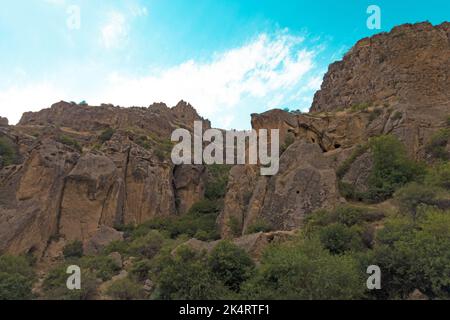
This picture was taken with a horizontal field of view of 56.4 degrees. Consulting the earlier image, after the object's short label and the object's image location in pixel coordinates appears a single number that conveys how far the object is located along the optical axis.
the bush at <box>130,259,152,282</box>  20.93
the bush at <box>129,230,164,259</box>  26.44
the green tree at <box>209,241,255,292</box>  17.02
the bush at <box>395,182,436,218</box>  21.50
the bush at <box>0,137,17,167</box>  37.47
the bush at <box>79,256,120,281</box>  21.60
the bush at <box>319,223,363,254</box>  19.02
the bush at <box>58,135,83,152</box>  41.09
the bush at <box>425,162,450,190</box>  23.69
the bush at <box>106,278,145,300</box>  17.27
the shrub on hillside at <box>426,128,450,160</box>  28.50
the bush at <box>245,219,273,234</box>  24.66
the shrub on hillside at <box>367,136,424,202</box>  26.85
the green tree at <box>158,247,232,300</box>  15.73
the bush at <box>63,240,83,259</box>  29.91
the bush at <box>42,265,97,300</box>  17.22
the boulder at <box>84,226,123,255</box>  29.77
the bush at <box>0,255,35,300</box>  18.14
